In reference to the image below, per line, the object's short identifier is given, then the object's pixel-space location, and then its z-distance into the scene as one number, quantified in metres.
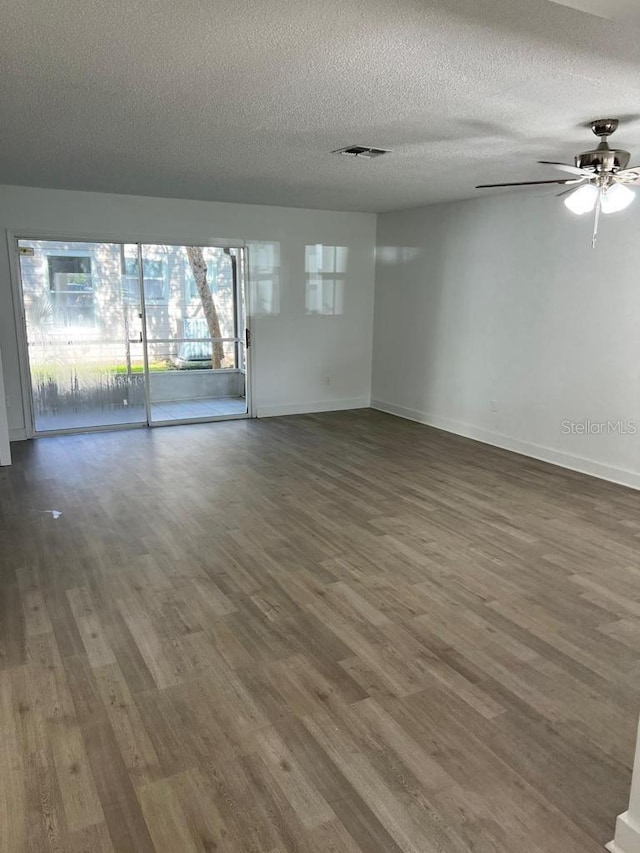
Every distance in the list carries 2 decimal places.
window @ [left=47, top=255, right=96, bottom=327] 6.25
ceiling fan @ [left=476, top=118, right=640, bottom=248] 3.44
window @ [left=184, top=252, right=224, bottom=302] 6.94
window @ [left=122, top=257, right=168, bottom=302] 6.58
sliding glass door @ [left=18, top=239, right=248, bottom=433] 6.29
